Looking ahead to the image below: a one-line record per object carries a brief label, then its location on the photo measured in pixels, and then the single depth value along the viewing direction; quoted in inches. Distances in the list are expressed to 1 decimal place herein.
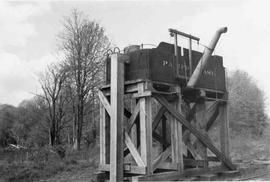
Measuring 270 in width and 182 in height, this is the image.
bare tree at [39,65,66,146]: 857.4
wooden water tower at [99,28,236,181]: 369.7
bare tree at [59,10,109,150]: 868.6
